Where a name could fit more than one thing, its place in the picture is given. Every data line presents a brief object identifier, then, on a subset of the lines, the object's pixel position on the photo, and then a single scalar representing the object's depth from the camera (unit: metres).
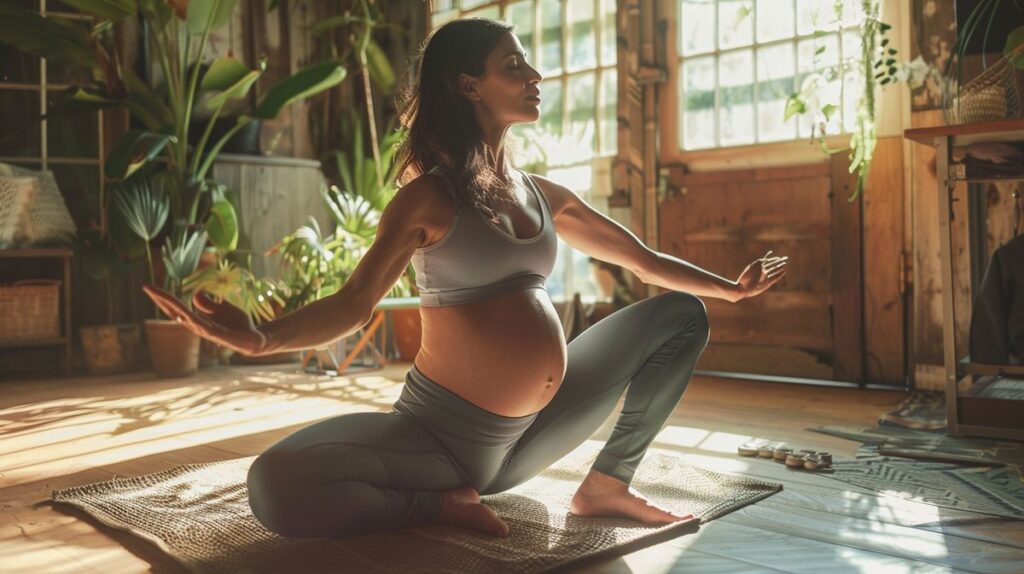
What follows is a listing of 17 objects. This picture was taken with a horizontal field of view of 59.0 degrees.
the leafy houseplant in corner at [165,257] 4.57
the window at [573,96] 4.87
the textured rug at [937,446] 2.53
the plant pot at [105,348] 4.76
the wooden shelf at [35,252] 4.58
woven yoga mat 1.66
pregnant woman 1.63
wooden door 4.00
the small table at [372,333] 4.45
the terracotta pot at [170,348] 4.63
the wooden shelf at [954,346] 2.81
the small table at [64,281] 4.62
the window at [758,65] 3.91
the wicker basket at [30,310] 4.62
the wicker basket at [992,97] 2.83
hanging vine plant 3.64
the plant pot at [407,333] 5.23
